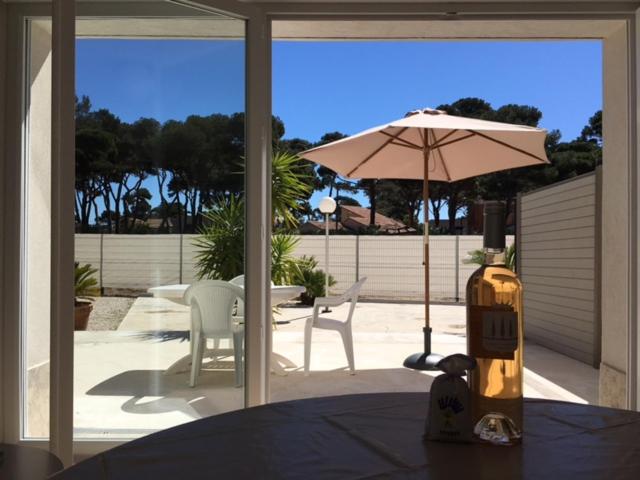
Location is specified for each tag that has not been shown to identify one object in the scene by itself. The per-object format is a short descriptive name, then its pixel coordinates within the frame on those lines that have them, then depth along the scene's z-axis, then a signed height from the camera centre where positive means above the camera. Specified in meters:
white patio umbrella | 4.32 +0.85
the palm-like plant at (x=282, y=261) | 5.49 -0.21
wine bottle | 0.68 -0.13
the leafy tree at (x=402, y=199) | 17.58 +1.47
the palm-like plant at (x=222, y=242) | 2.55 +0.00
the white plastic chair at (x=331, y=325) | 4.40 -0.71
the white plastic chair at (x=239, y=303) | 2.58 -0.31
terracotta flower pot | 2.17 -0.31
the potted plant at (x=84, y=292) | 2.19 -0.22
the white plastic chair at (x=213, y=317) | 2.52 -0.38
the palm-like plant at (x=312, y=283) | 10.16 -0.82
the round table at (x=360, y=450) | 0.61 -0.28
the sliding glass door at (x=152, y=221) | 2.29 +0.10
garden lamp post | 8.50 +0.61
